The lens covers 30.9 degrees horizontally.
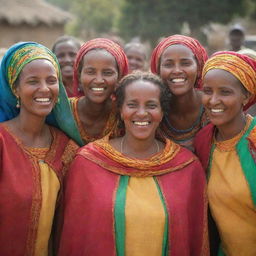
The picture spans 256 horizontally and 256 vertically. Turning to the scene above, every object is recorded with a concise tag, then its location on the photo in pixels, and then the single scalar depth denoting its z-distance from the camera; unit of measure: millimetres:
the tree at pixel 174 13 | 22625
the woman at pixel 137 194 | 3043
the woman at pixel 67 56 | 5754
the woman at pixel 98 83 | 3740
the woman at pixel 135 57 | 6818
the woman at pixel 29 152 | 3037
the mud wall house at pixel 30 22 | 14798
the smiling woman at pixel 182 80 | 3715
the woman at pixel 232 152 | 3105
